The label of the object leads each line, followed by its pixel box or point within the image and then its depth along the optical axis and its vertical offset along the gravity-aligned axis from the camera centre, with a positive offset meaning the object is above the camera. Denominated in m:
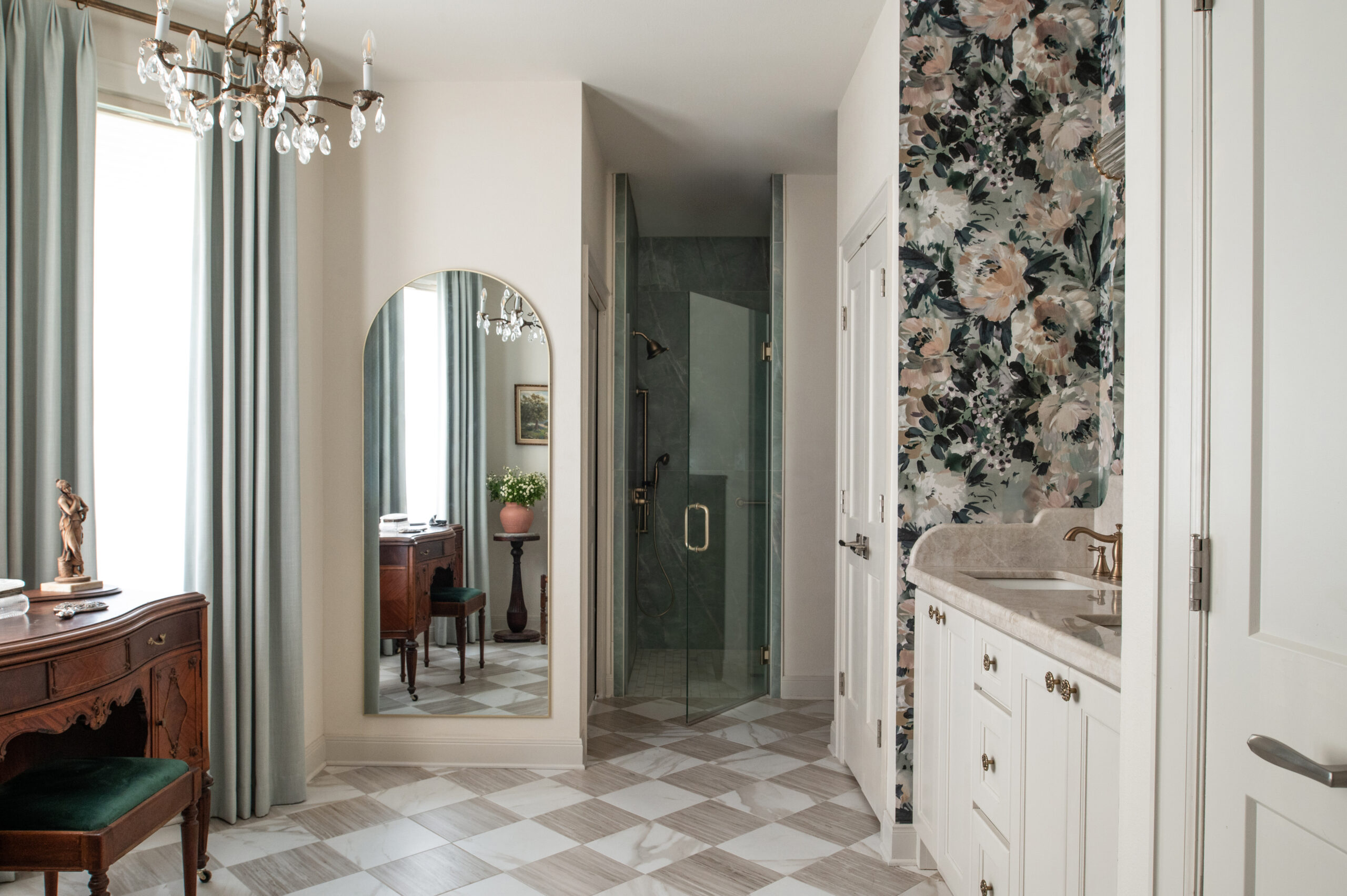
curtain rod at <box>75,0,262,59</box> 2.32 +1.27
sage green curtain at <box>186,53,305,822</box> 2.64 -0.08
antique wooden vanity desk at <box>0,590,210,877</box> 1.70 -0.58
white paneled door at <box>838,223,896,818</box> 2.67 -0.28
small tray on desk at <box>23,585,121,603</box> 2.04 -0.40
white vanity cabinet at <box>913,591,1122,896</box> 1.35 -0.66
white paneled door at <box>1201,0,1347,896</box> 0.87 -0.01
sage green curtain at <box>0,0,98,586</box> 2.13 +0.46
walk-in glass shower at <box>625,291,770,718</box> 3.98 -0.36
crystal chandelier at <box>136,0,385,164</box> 1.60 +0.77
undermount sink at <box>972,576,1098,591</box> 2.14 -0.39
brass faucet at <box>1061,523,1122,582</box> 1.97 -0.27
